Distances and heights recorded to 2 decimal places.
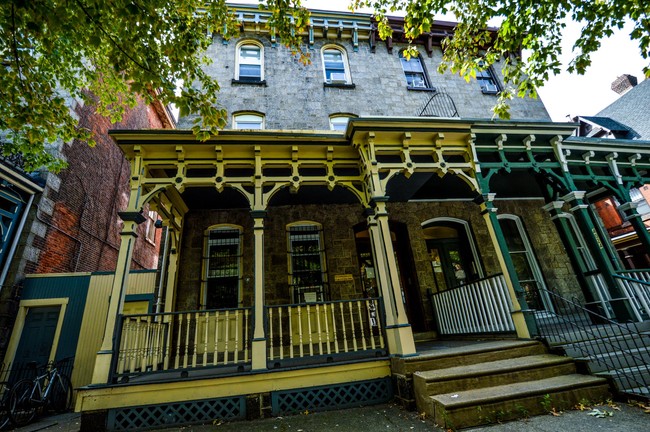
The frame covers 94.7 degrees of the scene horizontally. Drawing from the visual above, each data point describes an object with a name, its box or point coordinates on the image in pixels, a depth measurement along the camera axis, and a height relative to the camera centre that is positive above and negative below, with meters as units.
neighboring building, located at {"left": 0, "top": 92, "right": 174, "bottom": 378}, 7.10 +3.00
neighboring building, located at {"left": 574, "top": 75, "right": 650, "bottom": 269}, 16.06 +8.38
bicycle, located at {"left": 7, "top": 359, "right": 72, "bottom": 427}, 5.55 -0.70
